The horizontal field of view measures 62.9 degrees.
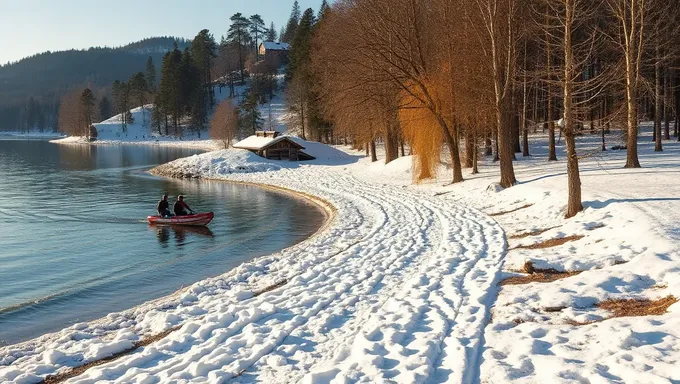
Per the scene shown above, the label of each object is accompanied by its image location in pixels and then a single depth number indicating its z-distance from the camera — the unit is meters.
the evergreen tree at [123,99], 129.62
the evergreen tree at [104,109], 155.88
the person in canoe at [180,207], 27.30
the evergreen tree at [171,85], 111.88
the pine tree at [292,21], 149.00
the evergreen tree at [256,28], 147.96
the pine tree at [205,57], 128.50
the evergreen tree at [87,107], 129.75
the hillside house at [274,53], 139.54
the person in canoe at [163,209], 27.09
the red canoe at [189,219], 26.23
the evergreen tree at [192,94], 114.06
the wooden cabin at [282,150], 58.47
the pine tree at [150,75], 145.88
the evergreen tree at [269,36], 153.93
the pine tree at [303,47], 67.12
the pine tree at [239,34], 139.75
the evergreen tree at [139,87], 132.25
